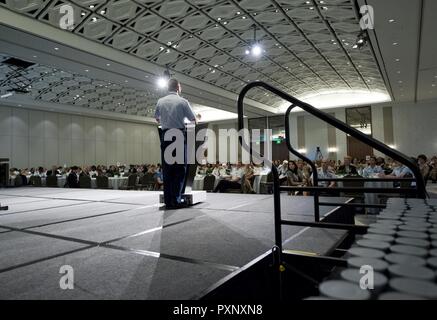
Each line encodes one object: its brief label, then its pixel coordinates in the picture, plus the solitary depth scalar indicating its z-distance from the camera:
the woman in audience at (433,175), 10.56
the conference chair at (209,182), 8.29
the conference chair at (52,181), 9.80
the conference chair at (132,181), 10.30
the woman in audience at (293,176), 7.17
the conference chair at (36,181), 11.43
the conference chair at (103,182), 9.59
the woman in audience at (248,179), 8.34
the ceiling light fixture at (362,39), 8.73
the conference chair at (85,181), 9.80
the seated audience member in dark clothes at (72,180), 10.14
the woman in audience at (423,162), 6.20
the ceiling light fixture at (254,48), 9.61
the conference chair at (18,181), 11.92
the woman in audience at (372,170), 7.32
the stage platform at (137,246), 1.18
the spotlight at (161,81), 11.73
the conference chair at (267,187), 8.49
